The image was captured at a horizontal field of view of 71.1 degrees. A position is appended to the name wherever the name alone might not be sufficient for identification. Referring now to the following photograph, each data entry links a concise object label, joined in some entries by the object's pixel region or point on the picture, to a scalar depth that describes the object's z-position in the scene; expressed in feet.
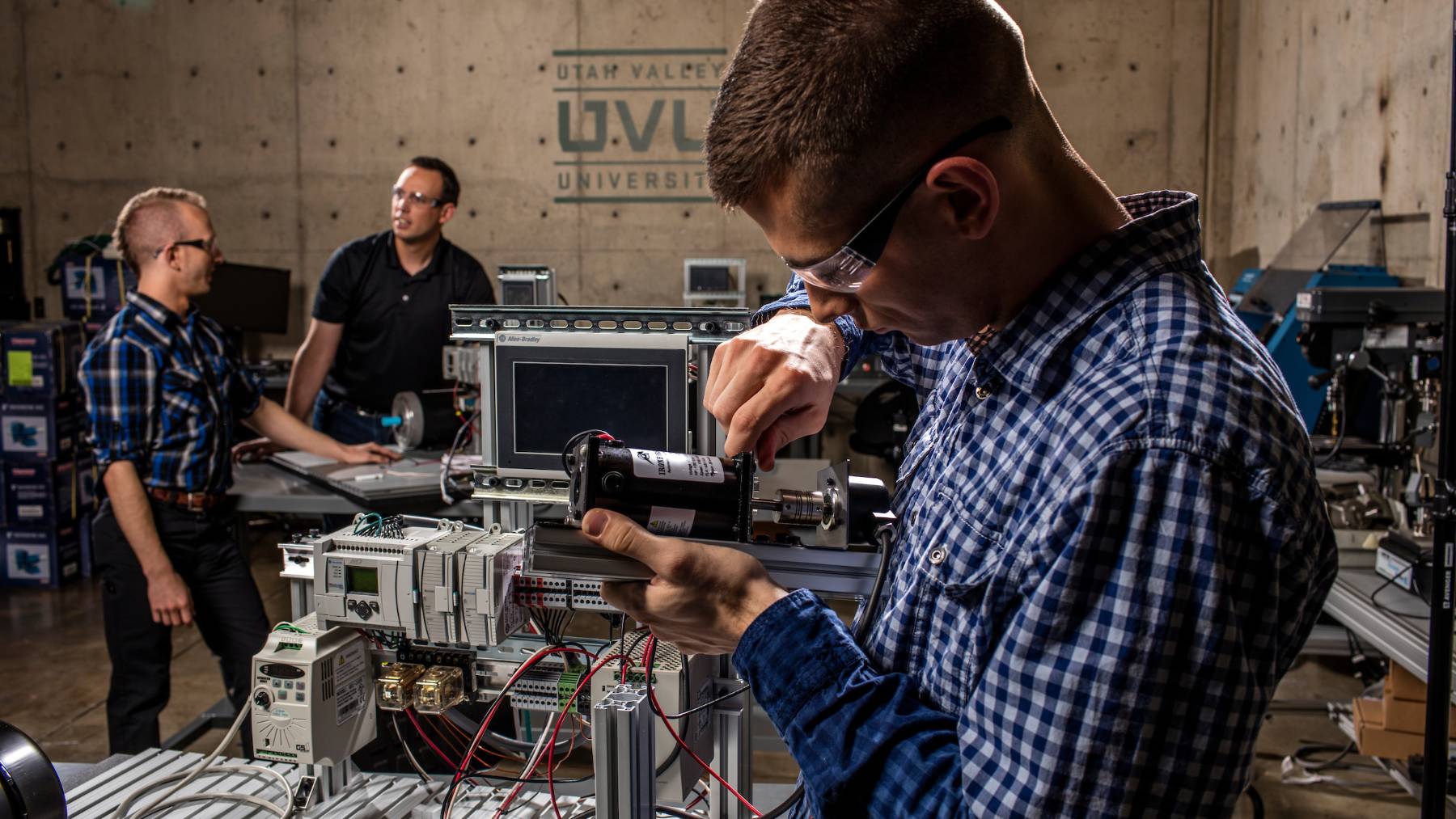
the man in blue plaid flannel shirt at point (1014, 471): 2.06
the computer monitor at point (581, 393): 5.62
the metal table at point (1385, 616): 7.09
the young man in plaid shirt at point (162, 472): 9.67
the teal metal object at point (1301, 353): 12.97
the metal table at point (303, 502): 10.55
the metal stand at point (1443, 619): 5.74
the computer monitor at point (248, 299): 20.15
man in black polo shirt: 13.02
